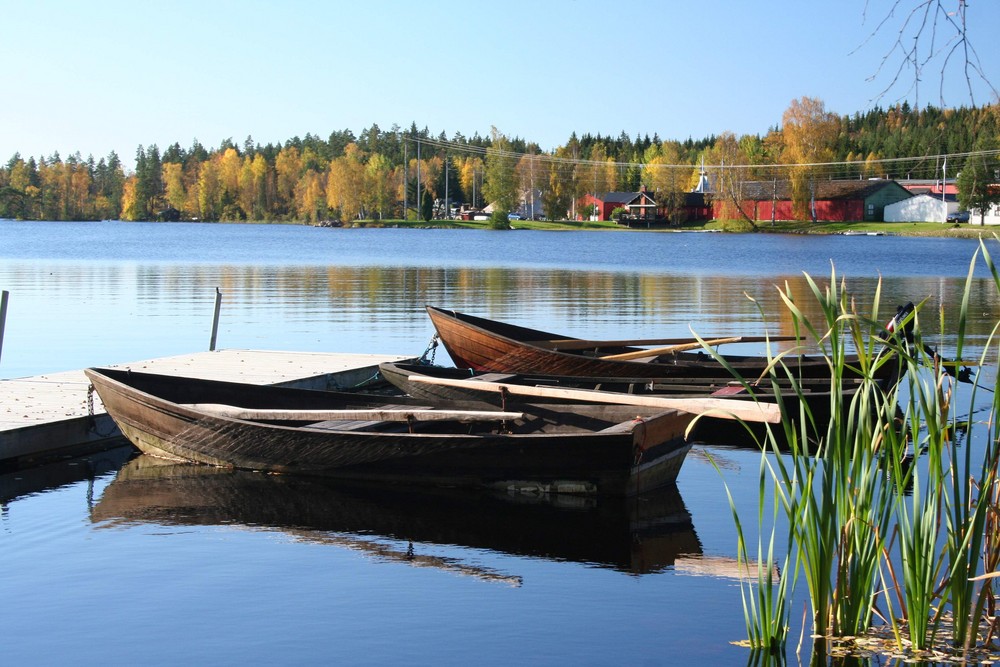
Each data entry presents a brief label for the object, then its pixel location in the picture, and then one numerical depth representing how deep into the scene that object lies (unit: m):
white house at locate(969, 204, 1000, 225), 105.00
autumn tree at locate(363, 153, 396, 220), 137.25
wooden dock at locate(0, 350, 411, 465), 11.36
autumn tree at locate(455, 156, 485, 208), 153.50
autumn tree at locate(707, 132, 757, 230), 112.19
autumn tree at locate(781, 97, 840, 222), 108.50
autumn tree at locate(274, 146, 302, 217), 160.38
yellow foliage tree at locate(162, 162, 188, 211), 162.62
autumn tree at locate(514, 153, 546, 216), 137.25
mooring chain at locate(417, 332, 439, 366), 14.24
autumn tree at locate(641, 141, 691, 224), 122.62
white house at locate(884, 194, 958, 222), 108.69
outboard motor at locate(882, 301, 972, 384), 5.11
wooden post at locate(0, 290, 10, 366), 14.60
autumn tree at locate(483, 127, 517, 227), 130.50
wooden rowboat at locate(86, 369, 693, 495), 9.93
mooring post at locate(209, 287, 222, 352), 17.67
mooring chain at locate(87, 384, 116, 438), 11.98
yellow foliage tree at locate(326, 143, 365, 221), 135.38
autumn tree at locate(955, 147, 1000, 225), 102.50
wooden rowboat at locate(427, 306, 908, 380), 14.19
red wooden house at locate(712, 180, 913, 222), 110.31
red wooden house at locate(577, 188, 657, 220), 124.88
